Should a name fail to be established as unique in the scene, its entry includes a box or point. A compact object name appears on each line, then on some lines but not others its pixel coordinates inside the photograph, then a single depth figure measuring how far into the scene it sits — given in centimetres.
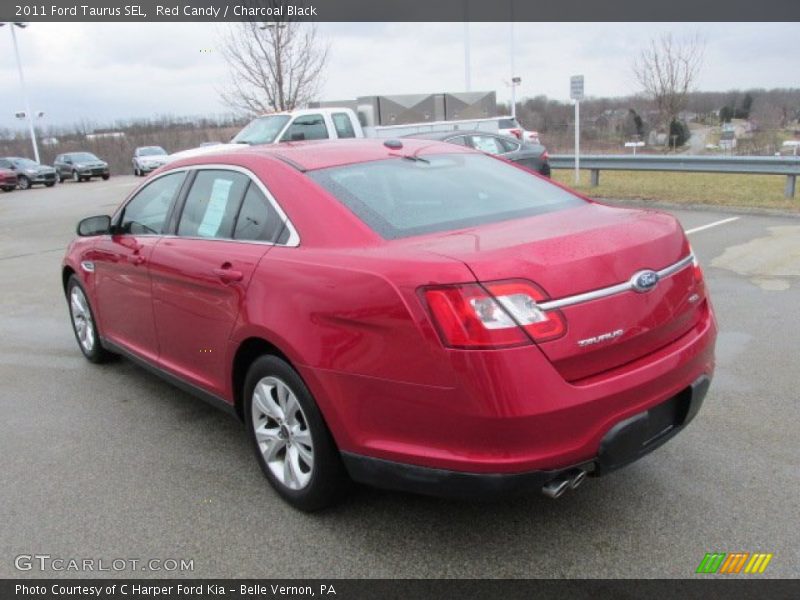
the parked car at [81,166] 3644
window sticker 366
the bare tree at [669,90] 3078
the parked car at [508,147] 1353
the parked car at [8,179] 3275
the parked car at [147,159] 3447
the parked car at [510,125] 2112
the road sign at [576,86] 1549
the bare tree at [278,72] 2133
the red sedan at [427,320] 239
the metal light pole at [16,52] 4322
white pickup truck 1409
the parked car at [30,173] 3422
